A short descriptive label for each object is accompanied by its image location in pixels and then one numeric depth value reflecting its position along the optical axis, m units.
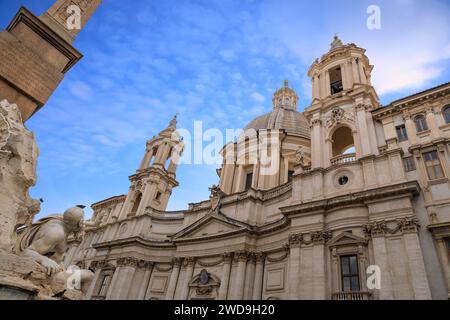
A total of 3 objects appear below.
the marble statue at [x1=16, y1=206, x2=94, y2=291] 5.19
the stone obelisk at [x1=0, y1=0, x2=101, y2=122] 6.85
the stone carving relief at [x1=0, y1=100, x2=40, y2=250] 5.07
